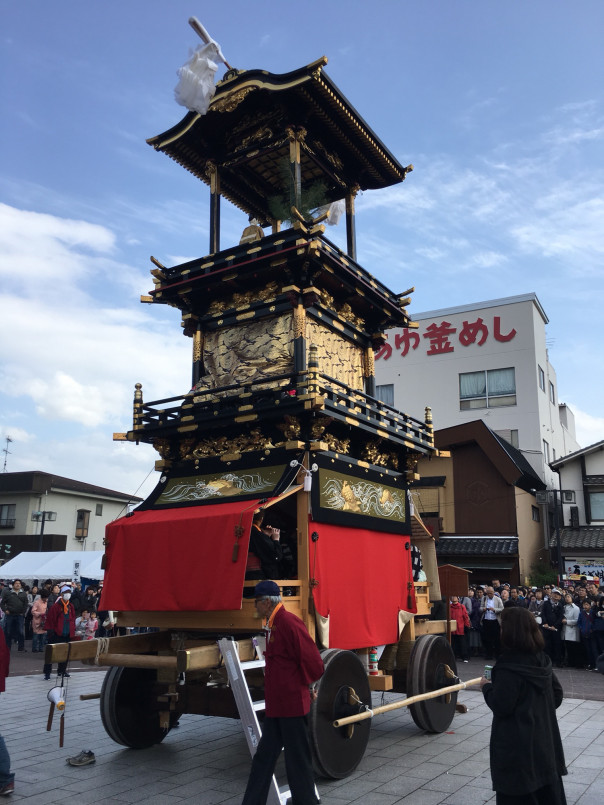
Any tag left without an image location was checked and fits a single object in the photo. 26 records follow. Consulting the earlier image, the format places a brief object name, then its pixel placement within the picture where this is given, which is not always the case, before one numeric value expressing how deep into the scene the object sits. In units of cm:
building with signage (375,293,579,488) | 3297
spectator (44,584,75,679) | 1541
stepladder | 602
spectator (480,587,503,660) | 1886
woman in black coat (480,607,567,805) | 471
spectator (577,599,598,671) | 1667
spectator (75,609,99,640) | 1852
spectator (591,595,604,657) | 1623
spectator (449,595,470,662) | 1775
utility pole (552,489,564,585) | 2656
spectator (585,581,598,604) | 1770
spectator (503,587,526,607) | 1749
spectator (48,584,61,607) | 1891
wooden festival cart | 840
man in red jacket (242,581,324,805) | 582
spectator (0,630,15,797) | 688
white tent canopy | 2490
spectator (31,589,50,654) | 2034
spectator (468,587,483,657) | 1947
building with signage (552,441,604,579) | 2834
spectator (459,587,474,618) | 1959
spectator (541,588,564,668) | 1744
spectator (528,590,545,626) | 1864
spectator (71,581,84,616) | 1966
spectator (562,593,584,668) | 1709
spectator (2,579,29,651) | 1992
